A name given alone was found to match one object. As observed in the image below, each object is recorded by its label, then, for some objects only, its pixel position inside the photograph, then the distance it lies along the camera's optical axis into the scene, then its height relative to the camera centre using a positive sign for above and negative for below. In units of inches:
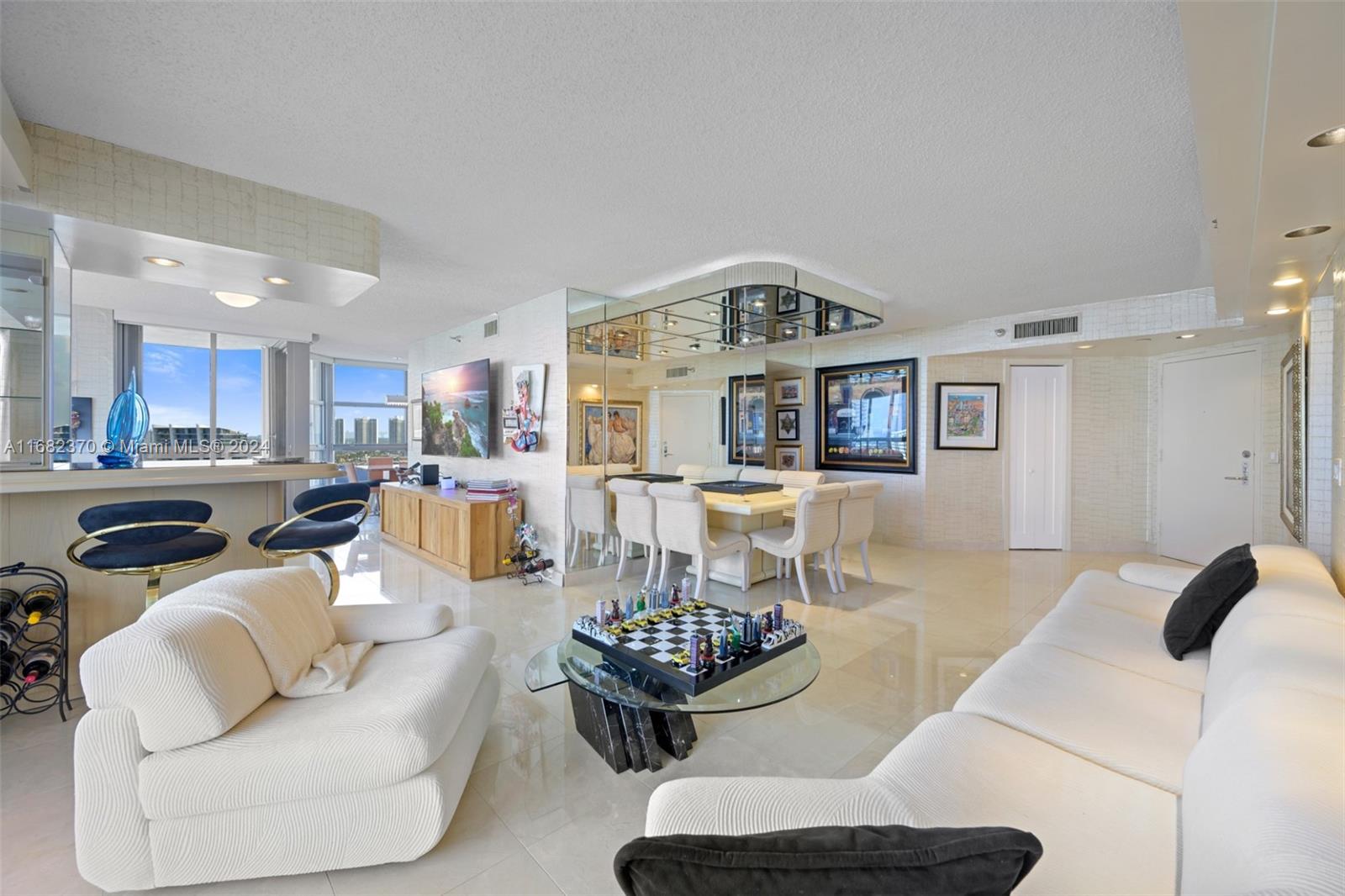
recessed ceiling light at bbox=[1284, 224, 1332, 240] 89.4 +36.2
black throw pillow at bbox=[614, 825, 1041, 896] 25.5 -19.2
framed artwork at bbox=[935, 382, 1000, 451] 248.7 +15.8
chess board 78.4 -31.2
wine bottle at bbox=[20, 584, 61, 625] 96.6 -26.7
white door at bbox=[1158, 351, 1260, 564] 202.1 -1.4
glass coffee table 76.2 -34.1
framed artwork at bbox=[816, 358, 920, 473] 262.5 +17.1
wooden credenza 196.9 -30.2
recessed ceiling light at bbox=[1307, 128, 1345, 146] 60.2 +34.6
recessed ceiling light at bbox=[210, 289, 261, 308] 149.6 +42.1
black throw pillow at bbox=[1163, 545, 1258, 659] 86.2 -24.3
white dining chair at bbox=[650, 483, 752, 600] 164.4 -24.0
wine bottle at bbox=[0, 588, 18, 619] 94.7 -25.9
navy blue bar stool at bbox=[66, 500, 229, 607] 90.9 -15.0
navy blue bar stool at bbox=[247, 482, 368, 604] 114.5 -16.3
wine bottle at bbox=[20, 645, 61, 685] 95.5 -37.0
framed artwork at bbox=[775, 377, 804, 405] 293.9 +31.8
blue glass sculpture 109.4 +5.3
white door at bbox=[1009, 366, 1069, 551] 244.4 -2.4
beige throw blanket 69.3 -23.2
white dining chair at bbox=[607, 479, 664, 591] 177.6 -20.5
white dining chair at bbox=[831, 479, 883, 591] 179.8 -21.4
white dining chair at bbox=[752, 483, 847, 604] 165.6 -24.5
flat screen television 227.3 +17.8
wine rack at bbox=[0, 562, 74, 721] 95.3 -34.3
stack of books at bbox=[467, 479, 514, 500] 206.2 -13.9
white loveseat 57.9 -34.2
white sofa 35.0 -29.6
